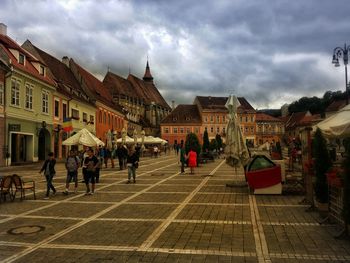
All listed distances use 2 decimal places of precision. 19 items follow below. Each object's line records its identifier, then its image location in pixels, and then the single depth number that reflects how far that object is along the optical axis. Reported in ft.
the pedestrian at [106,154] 96.09
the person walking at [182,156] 79.00
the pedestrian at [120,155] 86.28
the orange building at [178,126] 326.03
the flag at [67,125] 103.76
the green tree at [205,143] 133.80
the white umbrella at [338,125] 33.37
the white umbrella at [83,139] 66.90
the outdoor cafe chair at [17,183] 42.55
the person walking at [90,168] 46.83
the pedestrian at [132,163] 59.16
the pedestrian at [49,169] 45.91
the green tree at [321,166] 31.60
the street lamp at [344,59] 82.43
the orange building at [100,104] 172.14
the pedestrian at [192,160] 74.84
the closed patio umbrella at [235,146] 53.01
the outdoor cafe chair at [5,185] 41.91
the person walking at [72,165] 49.03
